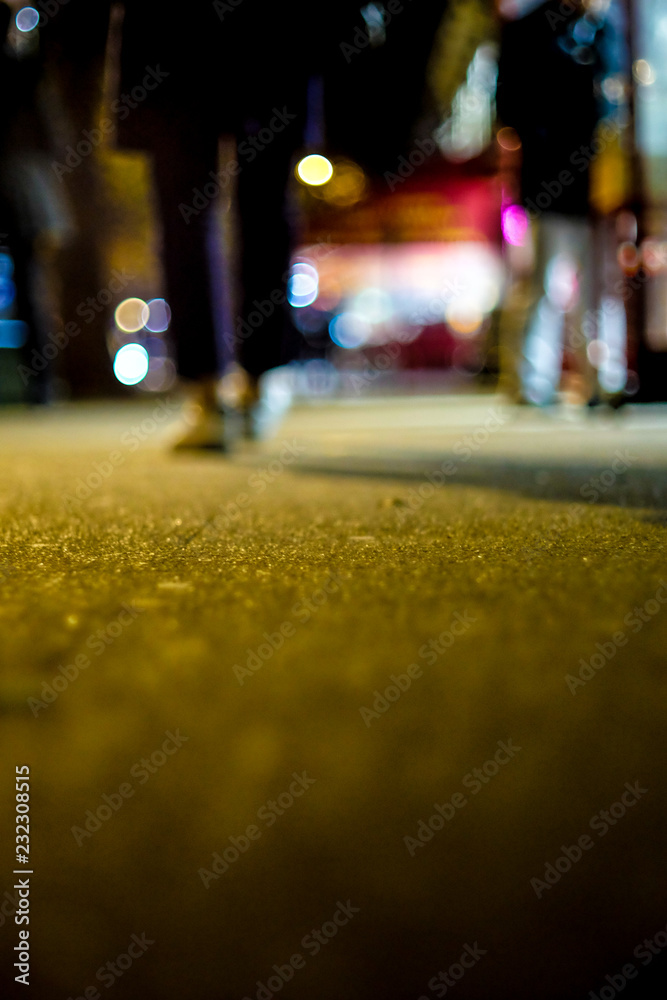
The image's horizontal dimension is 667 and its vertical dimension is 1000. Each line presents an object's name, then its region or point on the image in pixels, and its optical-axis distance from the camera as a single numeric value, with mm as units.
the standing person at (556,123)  5770
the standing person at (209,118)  4023
